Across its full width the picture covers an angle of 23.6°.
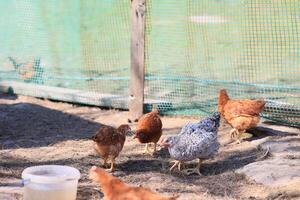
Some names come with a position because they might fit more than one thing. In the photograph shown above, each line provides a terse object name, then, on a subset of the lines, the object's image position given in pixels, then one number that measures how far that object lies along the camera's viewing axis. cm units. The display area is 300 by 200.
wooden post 959
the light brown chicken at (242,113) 808
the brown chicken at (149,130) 776
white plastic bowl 525
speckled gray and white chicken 684
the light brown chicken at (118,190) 464
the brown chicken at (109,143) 695
